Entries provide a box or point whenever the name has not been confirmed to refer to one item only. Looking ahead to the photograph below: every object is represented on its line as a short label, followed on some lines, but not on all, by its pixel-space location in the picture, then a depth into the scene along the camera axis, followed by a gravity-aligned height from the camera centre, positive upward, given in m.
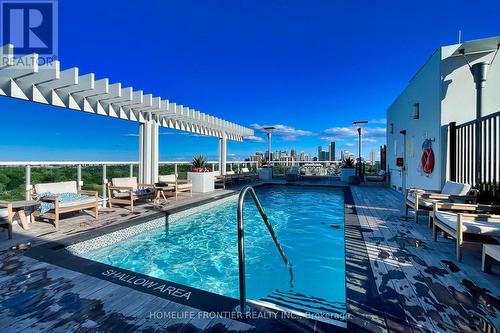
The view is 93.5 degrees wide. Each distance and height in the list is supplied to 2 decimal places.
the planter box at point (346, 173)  11.43 -0.38
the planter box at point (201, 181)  8.37 -0.58
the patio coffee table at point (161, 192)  6.20 -0.75
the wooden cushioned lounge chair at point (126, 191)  5.46 -0.68
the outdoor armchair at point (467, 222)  2.62 -0.68
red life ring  5.88 +0.14
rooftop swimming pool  2.67 -1.34
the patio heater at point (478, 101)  4.47 +1.27
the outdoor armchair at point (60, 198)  4.02 -0.64
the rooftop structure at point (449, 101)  5.02 +1.52
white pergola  3.93 +1.54
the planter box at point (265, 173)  13.36 -0.45
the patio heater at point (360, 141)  11.85 +1.27
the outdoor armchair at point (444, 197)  3.99 -0.54
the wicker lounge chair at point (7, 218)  3.31 -0.76
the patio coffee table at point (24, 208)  3.62 -0.71
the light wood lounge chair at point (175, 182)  6.90 -0.53
